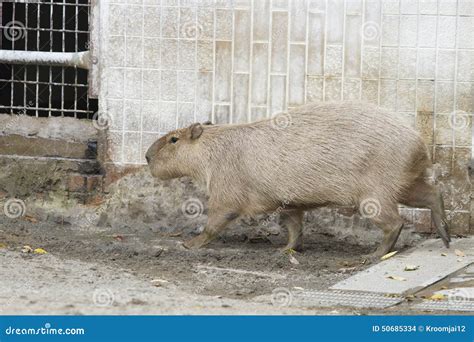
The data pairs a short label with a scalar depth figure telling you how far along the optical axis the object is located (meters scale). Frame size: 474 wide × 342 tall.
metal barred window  16.82
